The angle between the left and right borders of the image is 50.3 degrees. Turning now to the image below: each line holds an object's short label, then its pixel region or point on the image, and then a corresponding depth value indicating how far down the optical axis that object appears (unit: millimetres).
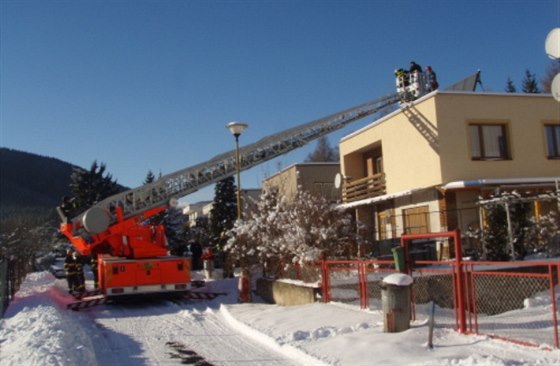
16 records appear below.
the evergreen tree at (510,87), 69019
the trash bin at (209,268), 24083
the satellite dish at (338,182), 27656
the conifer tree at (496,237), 17578
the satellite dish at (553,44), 9344
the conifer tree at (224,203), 46344
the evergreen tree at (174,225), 47081
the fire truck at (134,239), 16625
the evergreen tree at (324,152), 83688
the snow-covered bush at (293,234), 16781
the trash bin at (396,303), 9300
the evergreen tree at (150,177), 55619
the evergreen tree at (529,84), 64369
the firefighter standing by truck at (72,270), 19438
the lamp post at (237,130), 18234
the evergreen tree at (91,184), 45594
